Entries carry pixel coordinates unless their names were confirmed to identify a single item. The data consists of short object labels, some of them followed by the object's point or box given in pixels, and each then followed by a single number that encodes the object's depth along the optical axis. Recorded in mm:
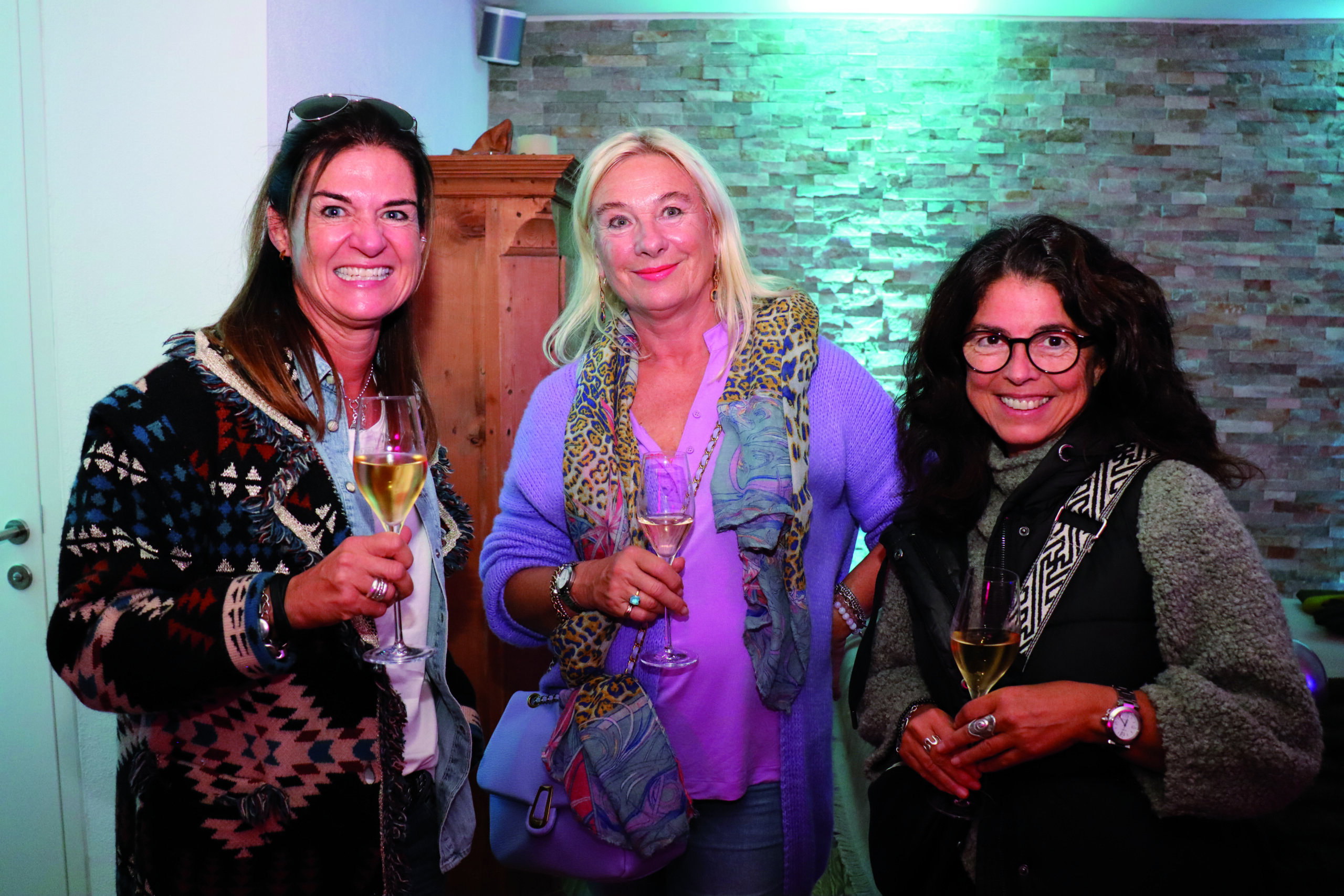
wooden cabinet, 2865
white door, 2156
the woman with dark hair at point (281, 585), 1160
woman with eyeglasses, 1216
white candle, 3154
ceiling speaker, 4477
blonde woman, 1609
